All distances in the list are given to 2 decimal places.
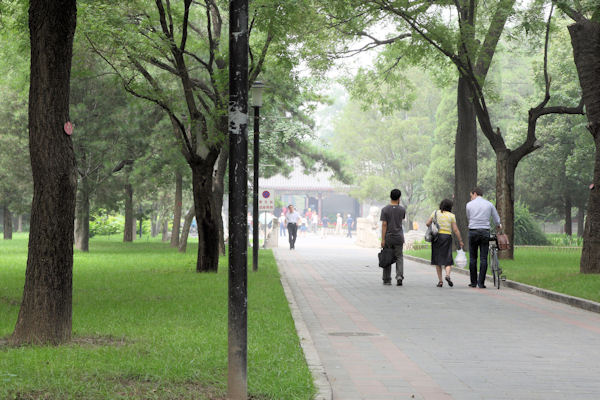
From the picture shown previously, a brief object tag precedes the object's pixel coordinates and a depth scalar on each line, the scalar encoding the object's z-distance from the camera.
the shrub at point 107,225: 51.32
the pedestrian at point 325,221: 69.61
